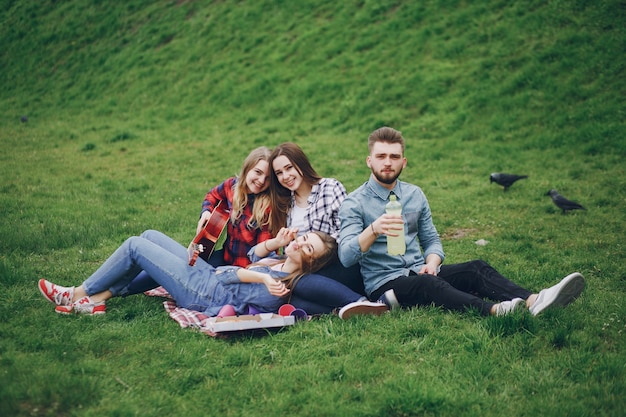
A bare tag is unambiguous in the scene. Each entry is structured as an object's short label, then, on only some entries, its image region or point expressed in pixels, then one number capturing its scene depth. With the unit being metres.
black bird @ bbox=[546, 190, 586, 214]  9.43
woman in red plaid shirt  6.44
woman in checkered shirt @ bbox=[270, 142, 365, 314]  6.01
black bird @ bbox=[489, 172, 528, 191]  10.78
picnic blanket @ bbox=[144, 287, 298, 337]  5.08
